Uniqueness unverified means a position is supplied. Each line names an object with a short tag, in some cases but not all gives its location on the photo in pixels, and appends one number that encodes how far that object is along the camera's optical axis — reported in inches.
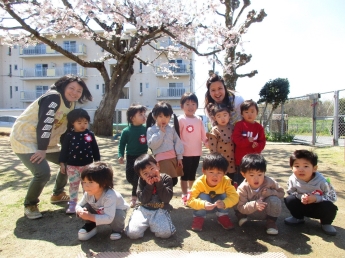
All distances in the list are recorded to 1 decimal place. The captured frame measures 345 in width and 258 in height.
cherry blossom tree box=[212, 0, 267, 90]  455.2
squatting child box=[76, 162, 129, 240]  88.7
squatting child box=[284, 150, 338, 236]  93.0
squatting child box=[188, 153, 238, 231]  95.3
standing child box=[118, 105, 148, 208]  124.4
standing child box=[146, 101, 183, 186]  115.9
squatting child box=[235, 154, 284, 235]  94.3
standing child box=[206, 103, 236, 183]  117.9
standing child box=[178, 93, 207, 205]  125.6
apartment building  947.3
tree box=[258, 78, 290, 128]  461.1
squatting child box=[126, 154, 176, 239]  91.5
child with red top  112.3
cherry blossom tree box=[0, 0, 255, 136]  381.7
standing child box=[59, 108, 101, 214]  113.8
